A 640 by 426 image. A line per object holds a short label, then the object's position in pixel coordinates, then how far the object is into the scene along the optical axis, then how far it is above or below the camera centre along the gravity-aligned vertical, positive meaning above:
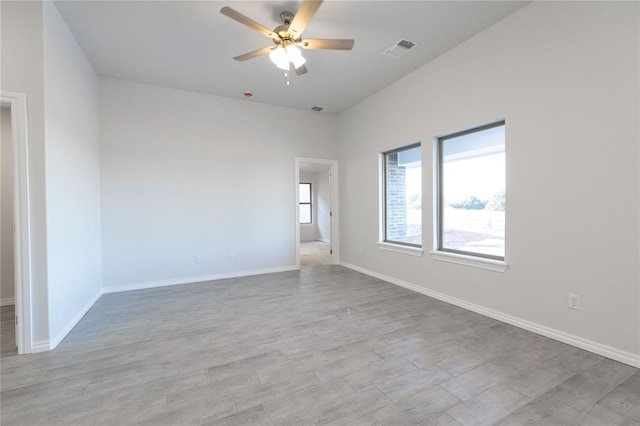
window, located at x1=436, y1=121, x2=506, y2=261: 3.04 +0.20
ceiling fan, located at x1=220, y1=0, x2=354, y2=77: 2.21 +1.55
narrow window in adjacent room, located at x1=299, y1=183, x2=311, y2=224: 10.02 +0.29
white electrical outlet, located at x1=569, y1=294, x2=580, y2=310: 2.33 -0.81
